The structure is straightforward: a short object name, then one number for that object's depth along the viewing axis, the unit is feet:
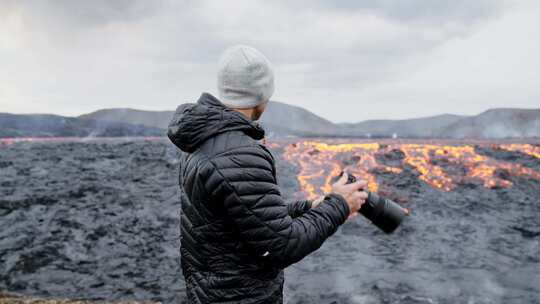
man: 5.82
